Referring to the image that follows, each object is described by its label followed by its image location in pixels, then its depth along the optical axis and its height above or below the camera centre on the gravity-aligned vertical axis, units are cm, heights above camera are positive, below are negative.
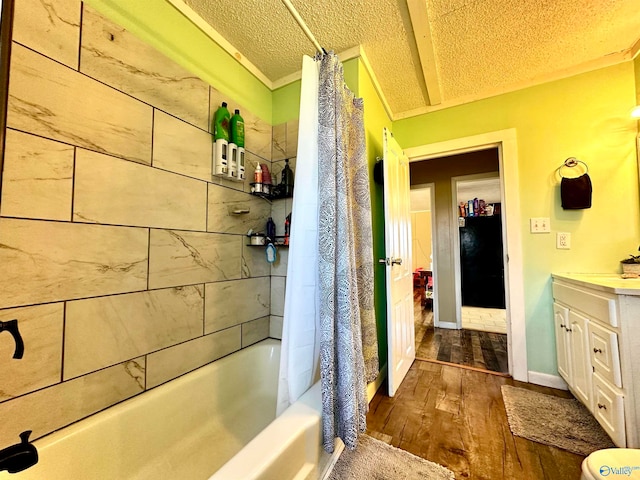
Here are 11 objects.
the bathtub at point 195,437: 80 -74
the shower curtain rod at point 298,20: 94 +93
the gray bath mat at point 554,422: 130 -100
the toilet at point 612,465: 68 -61
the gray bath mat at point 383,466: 114 -103
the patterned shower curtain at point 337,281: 105 -13
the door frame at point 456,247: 334 +4
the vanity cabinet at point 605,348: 110 -51
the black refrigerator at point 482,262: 461 -23
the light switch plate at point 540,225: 191 +19
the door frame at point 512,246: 194 +3
